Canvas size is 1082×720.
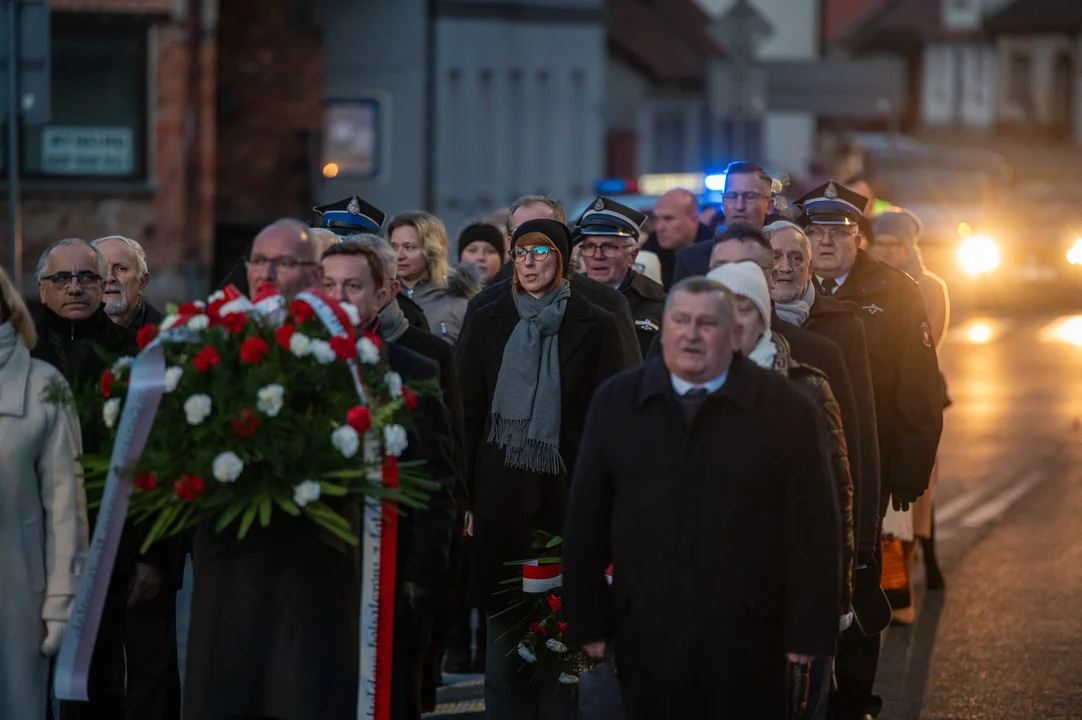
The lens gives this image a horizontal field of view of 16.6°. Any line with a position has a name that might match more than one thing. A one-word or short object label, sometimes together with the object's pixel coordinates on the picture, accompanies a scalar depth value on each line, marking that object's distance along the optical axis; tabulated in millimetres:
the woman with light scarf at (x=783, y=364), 11169
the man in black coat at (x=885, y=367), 14919
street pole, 24136
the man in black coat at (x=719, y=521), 10270
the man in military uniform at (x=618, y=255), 16352
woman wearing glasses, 14068
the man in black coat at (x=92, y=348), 12385
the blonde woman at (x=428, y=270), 17298
